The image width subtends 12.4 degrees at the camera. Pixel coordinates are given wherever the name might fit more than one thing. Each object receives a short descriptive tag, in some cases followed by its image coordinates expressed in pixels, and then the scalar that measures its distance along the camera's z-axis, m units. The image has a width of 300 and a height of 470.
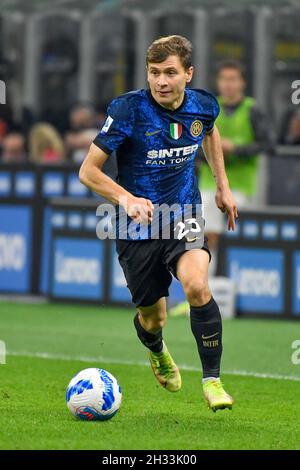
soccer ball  7.76
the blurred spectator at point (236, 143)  13.78
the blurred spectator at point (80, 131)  16.75
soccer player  8.01
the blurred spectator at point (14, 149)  16.94
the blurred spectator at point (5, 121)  19.27
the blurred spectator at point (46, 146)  16.23
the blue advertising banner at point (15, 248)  15.45
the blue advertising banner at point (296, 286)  13.80
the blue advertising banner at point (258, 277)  13.91
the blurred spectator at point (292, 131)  16.72
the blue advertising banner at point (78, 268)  14.77
